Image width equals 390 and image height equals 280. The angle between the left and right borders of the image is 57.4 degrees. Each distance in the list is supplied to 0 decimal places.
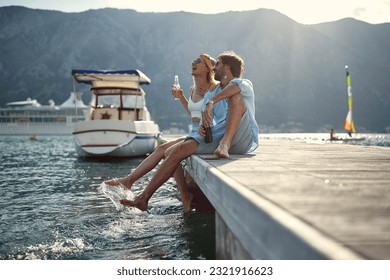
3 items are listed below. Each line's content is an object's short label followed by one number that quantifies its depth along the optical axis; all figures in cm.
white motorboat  1309
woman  410
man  345
